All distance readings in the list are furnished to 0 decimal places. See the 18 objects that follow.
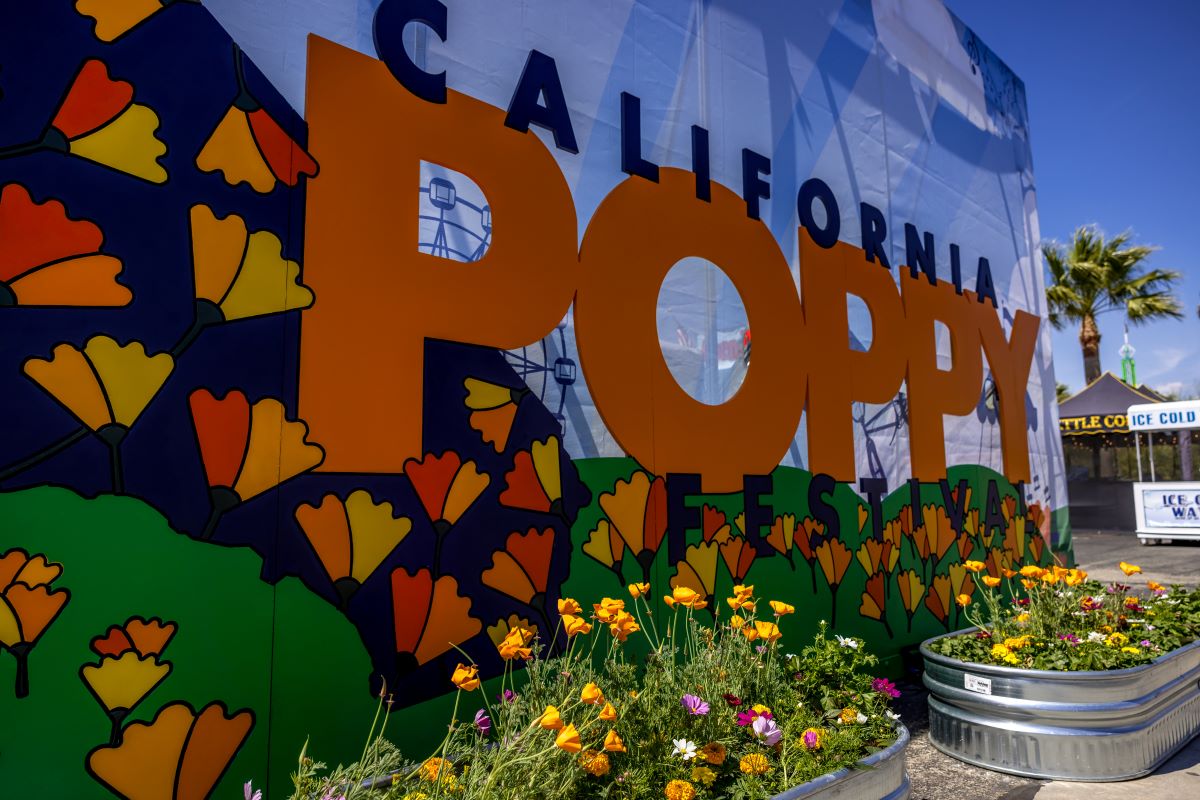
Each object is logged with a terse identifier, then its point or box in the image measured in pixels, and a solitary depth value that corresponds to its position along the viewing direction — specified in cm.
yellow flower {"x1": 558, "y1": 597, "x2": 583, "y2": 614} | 226
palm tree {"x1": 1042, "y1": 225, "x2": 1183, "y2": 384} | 2408
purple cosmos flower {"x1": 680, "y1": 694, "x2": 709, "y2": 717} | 215
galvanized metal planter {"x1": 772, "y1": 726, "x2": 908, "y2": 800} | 202
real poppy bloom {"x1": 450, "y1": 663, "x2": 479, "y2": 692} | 188
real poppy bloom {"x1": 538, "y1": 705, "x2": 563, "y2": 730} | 160
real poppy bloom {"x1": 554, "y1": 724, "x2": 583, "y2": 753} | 154
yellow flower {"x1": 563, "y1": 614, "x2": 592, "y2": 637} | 215
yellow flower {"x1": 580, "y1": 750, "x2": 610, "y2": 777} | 182
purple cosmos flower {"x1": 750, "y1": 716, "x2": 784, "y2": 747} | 214
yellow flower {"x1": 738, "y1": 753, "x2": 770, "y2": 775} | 204
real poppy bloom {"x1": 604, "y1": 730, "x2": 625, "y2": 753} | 175
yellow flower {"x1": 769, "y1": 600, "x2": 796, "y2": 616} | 280
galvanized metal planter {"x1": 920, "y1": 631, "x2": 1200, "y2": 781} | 342
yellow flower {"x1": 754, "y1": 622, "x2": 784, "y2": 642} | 254
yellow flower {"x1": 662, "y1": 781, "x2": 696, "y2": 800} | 187
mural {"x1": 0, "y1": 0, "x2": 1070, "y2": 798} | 193
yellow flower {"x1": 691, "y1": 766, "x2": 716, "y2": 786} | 197
